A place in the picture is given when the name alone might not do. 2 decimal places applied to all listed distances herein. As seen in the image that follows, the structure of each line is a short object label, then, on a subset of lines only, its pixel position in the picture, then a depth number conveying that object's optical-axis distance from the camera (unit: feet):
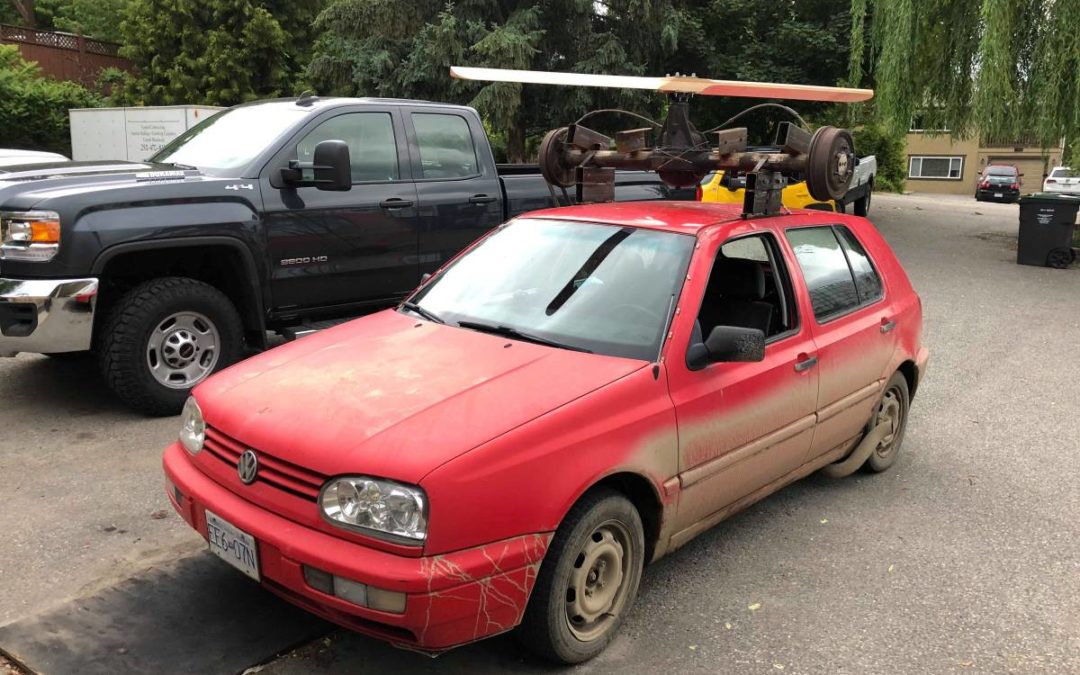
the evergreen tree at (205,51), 103.35
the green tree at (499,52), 56.75
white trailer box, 65.36
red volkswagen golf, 8.81
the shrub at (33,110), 86.79
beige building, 163.73
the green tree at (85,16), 132.05
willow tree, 44.78
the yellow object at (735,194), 41.55
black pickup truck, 16.94
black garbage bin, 45.70
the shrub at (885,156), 96.27
